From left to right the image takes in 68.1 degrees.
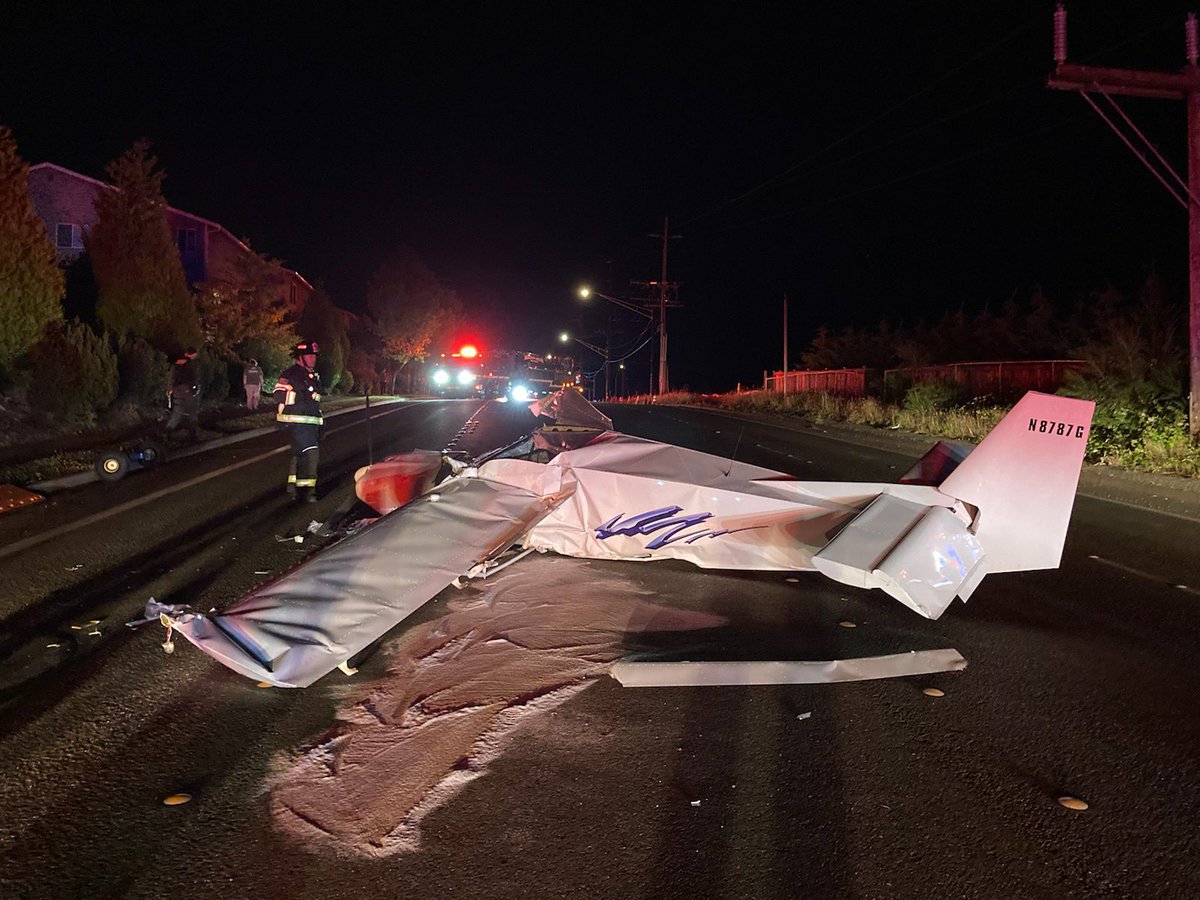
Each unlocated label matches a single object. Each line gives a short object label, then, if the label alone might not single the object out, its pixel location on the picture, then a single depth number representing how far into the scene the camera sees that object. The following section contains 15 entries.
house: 37.38
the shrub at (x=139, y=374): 20.25
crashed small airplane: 4.64
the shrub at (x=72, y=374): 16.94
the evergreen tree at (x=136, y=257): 22.36
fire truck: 36.66
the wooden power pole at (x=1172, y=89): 14.30
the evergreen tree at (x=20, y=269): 16.89
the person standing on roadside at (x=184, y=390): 15.42
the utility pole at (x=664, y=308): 50.53
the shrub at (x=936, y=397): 26.12
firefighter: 10.23
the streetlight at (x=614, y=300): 47.22
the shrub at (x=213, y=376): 23.62
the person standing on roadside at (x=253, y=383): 25.44
